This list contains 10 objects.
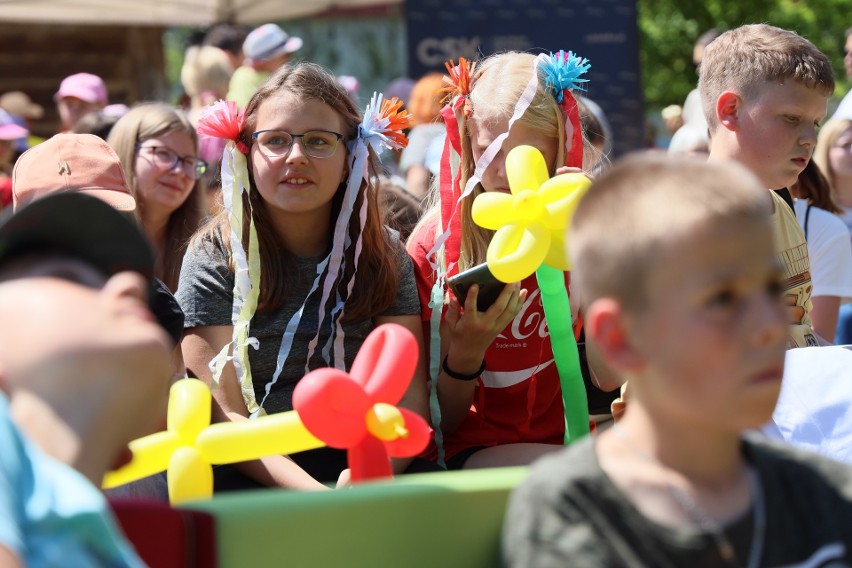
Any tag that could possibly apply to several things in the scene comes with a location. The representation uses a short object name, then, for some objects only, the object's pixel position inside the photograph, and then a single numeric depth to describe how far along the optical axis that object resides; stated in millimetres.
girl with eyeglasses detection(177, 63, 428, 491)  3062
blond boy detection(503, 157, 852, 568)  1458
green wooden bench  1613
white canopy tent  7930
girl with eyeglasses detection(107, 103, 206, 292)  4219
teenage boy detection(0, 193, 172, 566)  1400
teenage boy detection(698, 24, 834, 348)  3270
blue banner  6453
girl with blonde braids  3094
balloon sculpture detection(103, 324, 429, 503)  2164
